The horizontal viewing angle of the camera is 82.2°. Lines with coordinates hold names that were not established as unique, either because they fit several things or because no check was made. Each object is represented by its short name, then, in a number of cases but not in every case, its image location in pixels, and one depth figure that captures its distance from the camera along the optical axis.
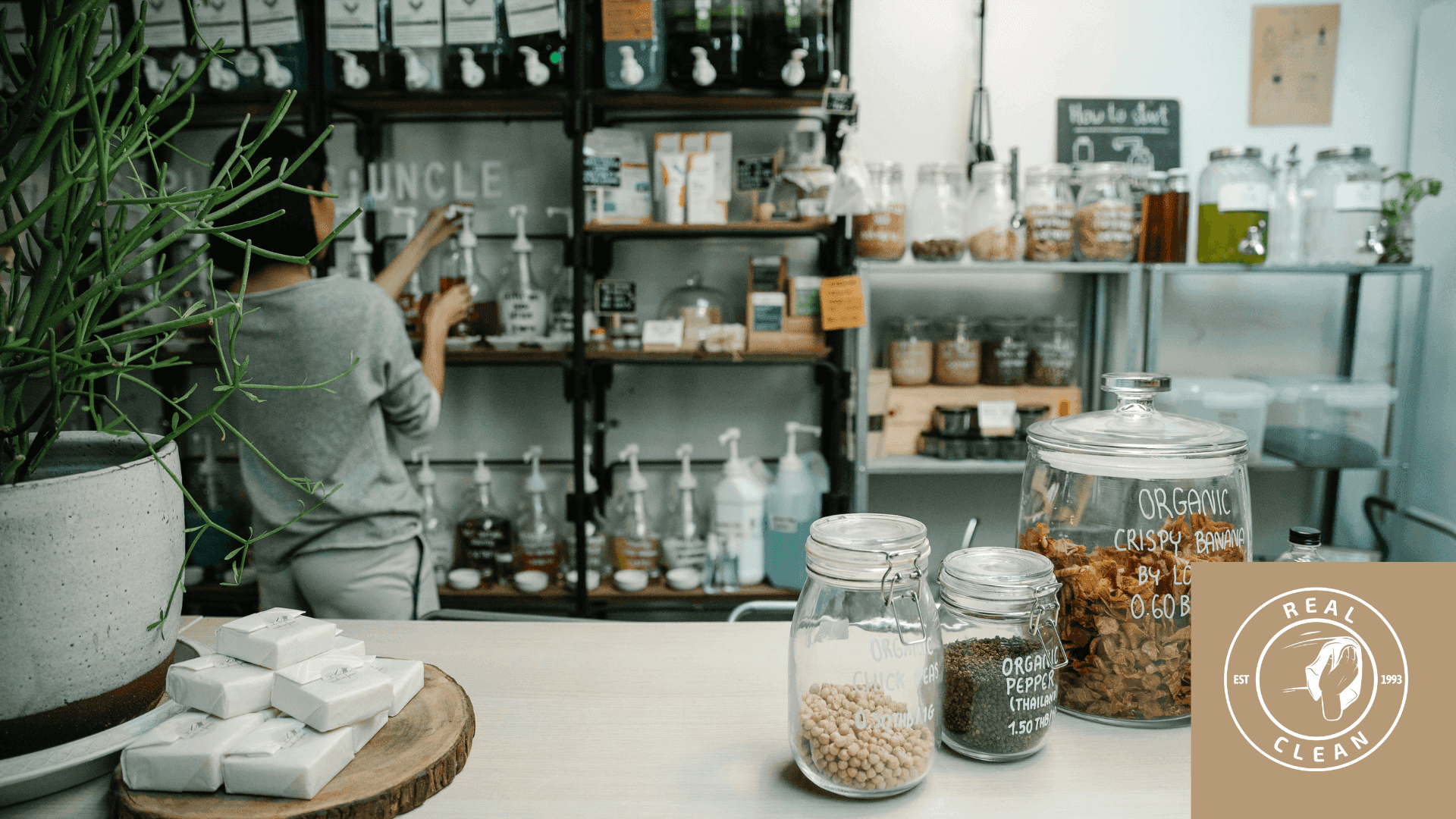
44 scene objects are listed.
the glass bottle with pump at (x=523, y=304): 2.40
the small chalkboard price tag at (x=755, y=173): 2.39
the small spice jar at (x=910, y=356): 2.39
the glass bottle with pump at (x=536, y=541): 2.47
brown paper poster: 2.58
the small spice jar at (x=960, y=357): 2.39
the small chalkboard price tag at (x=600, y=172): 2.30
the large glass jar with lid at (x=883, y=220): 2.25
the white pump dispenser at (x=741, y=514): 2.38
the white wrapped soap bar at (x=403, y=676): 0.72
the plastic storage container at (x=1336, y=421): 2.34
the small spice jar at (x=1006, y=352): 2.39
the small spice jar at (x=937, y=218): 2.28
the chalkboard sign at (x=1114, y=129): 2.59
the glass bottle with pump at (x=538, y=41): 2.23
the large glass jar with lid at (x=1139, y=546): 0.73
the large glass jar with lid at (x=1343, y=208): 2.29
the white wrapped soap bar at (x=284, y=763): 0.59
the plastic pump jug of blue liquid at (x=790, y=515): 2.39
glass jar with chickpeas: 0.63
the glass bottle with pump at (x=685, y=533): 2.45
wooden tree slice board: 0.59
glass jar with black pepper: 0.68
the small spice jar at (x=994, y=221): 2.26
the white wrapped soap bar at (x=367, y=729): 0.66
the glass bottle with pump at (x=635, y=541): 2.46
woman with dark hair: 1.58
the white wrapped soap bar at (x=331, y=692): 0.64
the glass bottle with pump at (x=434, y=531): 2.44
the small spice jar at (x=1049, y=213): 2.24
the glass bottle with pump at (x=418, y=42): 2.25
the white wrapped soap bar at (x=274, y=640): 0.68
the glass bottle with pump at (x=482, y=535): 2.45
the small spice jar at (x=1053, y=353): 2.38
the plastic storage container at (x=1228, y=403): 2.34
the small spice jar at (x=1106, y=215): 2.23
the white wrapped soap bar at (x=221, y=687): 0.65
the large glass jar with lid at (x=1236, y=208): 2.26
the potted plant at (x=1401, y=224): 2.28
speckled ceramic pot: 0.58
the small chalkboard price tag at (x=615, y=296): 2.39
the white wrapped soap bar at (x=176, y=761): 0.60
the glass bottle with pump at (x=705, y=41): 2.22
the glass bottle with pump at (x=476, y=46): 2.24
